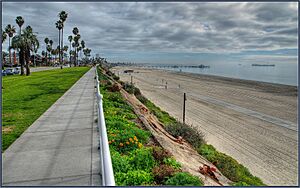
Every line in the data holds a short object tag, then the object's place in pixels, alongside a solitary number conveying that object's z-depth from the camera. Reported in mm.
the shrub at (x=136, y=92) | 20028
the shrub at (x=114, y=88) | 14643
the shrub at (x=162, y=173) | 3914
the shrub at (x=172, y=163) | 4450
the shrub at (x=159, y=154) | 4574
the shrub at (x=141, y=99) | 17945
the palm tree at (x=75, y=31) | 78552
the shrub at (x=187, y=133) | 8693
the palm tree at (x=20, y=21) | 49861
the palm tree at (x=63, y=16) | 57352
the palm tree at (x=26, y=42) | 34606
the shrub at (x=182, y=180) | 3724
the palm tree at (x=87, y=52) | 135799
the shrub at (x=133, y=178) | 3711
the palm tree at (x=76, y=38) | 80132
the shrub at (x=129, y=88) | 19327
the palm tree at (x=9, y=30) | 68316
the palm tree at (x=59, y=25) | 58976
